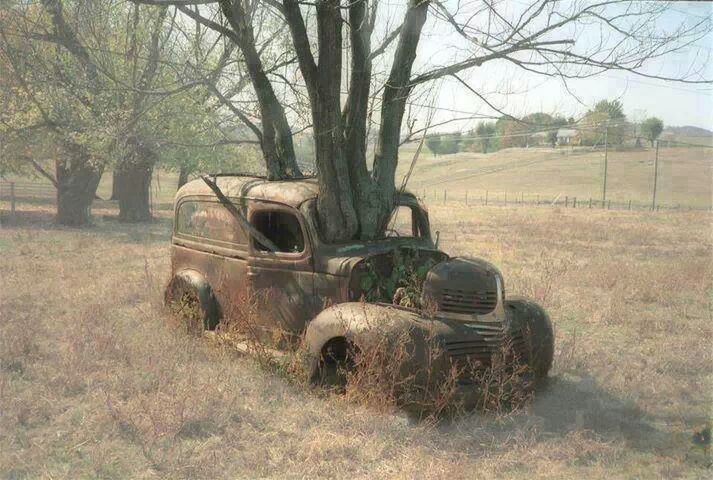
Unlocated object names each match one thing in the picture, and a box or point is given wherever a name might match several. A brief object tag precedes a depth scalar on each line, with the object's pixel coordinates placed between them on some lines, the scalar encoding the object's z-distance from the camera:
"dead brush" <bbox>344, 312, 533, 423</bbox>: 4.48
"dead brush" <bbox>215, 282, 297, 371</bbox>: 5.67
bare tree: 5.48
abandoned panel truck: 4.78
